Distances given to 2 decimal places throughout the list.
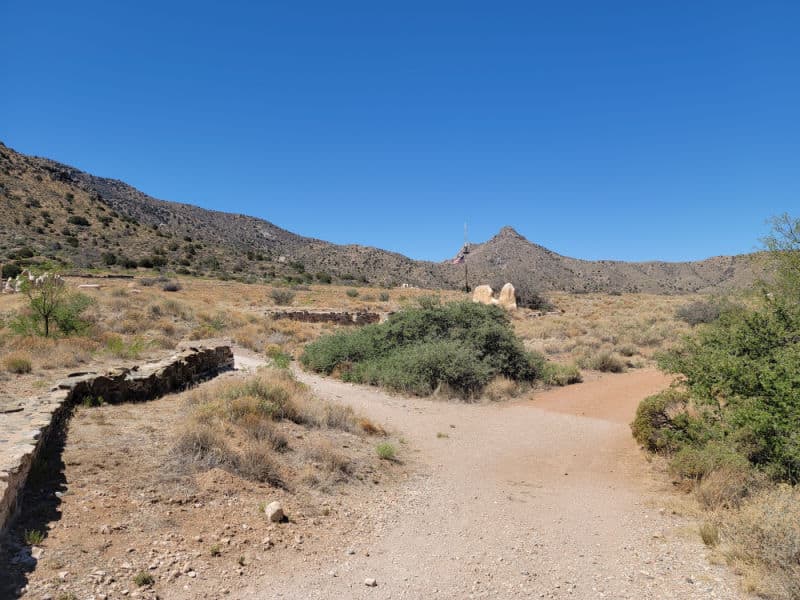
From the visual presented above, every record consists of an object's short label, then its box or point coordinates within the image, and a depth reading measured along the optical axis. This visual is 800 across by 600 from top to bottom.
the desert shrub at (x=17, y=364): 10.73
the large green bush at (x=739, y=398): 6.30
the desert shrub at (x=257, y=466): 6.28
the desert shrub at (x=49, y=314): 14.71
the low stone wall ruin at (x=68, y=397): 4.82
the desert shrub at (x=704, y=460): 6.32
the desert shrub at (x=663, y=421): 8.03
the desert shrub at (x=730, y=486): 6.05
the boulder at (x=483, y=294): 34.41
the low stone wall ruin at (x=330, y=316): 28.09
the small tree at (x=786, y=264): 10.88
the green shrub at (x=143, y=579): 4.08
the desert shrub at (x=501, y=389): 13.05
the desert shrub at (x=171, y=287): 33.18
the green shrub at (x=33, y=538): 4.25
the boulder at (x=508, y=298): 33.50
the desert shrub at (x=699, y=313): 24.50
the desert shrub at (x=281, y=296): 35.17
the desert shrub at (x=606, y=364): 16.73
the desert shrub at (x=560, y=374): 14.83
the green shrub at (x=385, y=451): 8.11
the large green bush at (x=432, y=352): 13.31
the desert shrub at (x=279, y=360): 13.67
